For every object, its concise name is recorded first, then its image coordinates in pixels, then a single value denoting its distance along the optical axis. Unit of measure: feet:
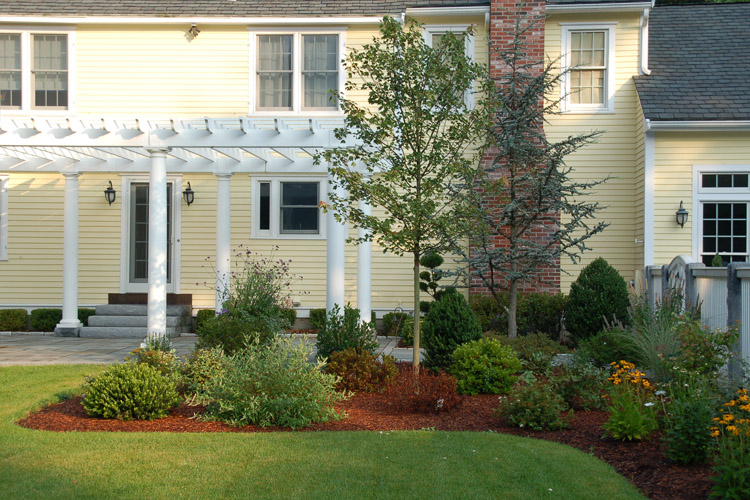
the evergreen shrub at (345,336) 29.86
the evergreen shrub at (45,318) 48.70
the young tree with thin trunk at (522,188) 36.83
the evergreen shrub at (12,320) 48.70
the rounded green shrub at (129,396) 22.71
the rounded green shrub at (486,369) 26.76
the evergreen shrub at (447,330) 29.94
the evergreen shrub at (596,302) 35.42
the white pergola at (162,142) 34.53
